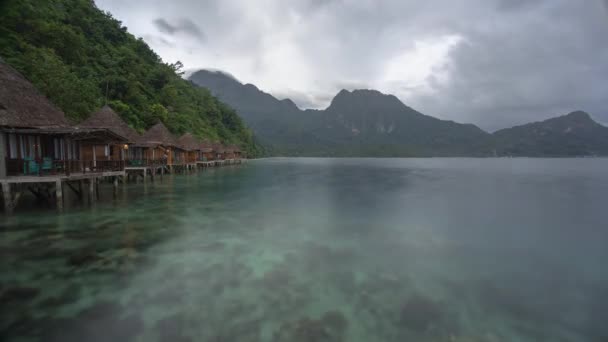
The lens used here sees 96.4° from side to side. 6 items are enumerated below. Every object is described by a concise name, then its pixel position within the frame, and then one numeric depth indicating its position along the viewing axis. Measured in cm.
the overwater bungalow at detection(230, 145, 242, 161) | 6538
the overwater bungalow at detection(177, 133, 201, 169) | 3769
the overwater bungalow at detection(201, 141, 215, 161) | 4501
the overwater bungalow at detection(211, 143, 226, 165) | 5325
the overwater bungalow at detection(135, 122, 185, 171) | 2779
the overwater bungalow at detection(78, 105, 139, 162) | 1920
